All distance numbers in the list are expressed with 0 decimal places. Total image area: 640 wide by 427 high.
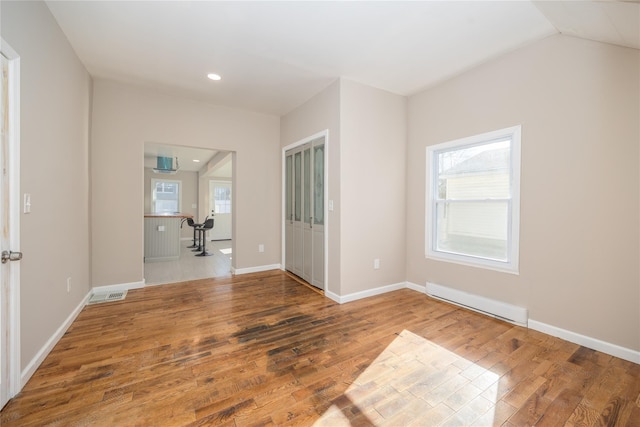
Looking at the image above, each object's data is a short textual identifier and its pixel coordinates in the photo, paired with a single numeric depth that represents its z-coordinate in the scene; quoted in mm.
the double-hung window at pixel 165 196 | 9227
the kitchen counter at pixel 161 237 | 5691
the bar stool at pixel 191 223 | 6774
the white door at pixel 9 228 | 1603
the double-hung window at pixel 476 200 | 2850
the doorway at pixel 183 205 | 4953
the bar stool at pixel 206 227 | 6587
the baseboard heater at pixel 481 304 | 2729
